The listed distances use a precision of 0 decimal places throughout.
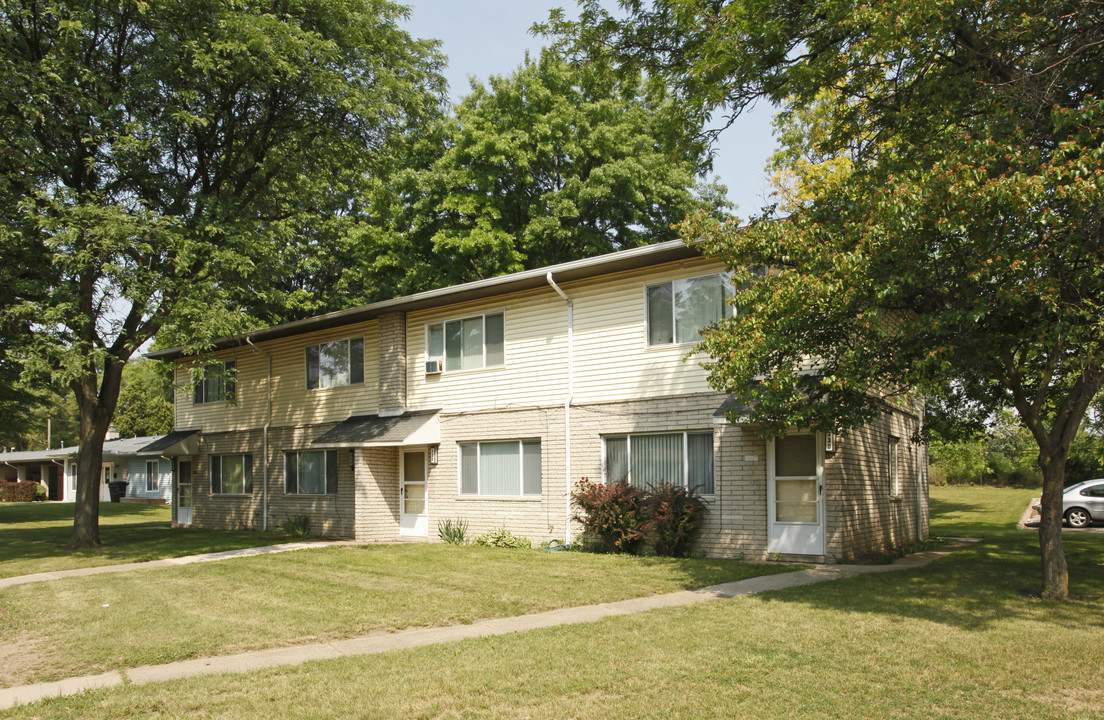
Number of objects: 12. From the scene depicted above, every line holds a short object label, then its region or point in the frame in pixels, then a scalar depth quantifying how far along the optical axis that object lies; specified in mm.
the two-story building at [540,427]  14273
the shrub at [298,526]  21219
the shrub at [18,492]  48344
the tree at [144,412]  60688
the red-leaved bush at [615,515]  14844
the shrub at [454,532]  17922
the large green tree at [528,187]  26969
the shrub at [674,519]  14398
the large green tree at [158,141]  15234
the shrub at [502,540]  16828
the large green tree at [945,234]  8594
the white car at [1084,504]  23875
